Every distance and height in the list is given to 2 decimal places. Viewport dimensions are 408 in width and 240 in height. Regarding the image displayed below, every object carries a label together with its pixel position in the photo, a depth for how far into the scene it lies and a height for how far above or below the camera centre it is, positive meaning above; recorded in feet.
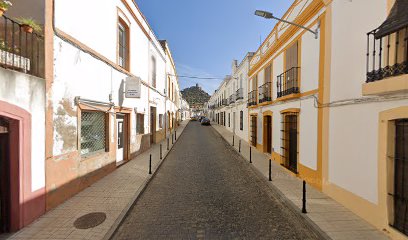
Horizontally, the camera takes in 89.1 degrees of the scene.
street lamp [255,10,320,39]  22.57 +11.40
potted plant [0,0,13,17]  13.06 +7.07
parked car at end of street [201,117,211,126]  131.04 -2.68
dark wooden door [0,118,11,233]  14.57 -4.50
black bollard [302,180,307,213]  17.39 -7.24
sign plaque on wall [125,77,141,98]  32.35 +4.74
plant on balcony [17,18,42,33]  15.45 +7.10
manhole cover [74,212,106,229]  15.44 -8.05
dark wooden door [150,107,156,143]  53.93 -1.75
